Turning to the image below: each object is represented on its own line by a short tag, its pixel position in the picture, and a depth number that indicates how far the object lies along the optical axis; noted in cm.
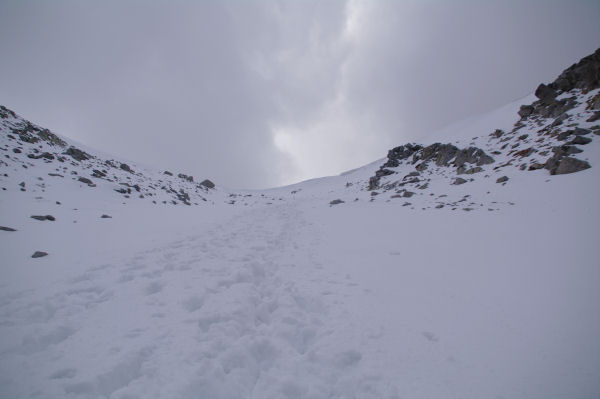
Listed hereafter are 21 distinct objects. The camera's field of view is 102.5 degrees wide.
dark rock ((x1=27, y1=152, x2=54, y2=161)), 1826
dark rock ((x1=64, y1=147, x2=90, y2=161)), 2448
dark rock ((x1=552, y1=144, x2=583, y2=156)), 1207
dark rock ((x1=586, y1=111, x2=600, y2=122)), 1473
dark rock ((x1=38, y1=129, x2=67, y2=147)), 2533
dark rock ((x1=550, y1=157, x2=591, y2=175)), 1089
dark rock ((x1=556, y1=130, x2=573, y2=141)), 1476
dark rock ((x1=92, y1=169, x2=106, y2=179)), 2034
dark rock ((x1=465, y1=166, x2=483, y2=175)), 1817
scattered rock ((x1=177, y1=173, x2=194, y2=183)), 5042
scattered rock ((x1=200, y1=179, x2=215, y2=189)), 5423
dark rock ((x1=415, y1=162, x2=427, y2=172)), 2727
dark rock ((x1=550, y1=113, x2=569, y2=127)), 1731
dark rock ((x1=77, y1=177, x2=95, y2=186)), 1724
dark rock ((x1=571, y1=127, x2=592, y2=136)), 1378
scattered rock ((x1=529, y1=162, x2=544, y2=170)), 1323
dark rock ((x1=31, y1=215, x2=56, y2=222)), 924
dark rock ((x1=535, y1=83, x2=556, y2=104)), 2243
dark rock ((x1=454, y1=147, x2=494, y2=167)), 1947
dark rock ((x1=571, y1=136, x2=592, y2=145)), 1274
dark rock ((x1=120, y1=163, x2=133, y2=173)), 3301
